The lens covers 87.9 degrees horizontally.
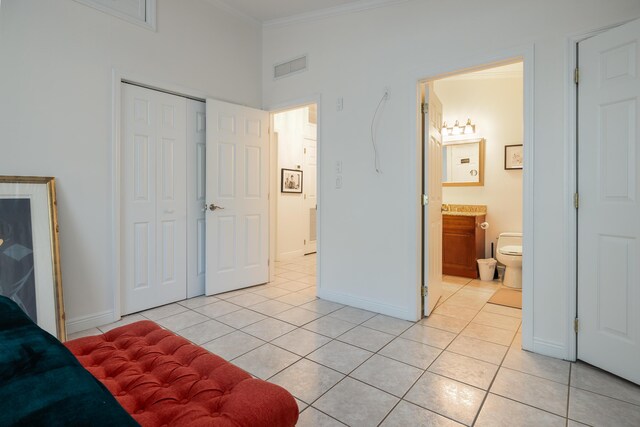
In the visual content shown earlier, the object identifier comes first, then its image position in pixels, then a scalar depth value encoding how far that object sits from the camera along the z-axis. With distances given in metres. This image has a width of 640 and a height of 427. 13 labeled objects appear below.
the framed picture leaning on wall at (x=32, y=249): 2.24
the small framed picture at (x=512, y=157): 4.44
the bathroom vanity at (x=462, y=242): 4.34
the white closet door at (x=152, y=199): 2.96
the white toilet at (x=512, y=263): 3.89
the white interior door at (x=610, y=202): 1.90
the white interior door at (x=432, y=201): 2.96
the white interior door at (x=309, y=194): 6.12
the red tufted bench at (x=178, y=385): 1.02
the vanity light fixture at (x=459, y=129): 4.77
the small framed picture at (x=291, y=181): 5.68
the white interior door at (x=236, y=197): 3.51
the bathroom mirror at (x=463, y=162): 4.72
